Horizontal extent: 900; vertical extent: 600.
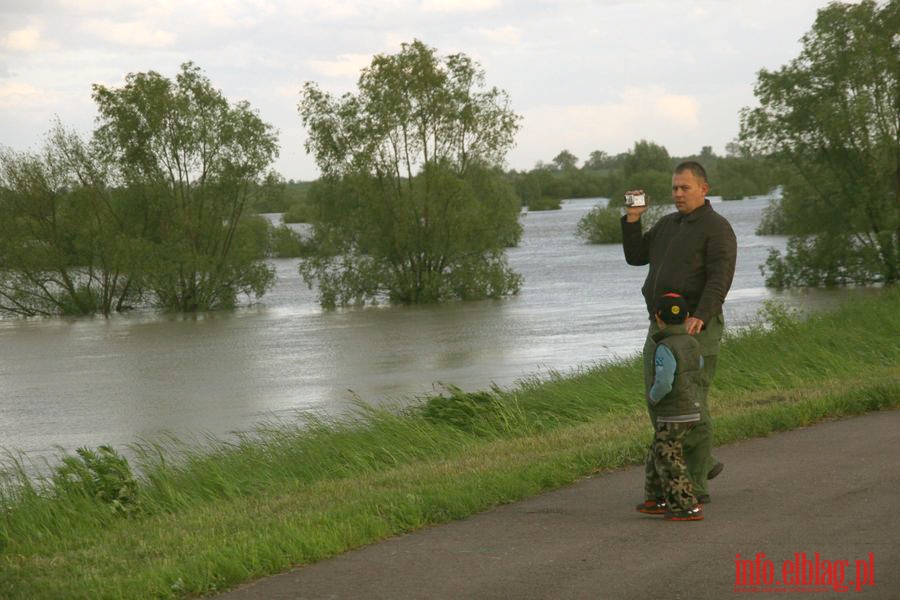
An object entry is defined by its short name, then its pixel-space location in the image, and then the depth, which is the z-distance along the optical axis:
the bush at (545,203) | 163.66
